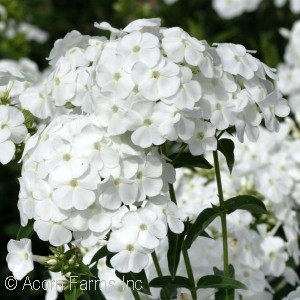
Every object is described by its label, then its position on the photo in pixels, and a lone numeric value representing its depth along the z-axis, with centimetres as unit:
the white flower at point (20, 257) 170
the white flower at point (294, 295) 205
